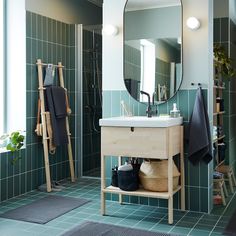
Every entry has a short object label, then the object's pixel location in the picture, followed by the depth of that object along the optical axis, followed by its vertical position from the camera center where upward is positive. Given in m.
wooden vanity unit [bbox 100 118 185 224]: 3.23 -0.28
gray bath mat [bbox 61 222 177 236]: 2.99 -0.93
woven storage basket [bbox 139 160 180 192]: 3.38 -0.55
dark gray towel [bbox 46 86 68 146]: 4.46 -0.12
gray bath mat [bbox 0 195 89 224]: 3.41 -0.91
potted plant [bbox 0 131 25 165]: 4.01 -0.31
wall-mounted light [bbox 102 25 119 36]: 3.89 +0.84
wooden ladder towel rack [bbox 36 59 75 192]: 4.38 -0.13
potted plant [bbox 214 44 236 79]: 4.57 +0.60
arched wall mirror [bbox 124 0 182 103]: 3.64 +0.63
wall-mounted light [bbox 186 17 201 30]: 3.52 +0.82
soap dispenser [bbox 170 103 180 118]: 3.58 +0.00
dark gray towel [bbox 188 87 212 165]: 3.46 -0.17
